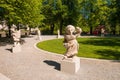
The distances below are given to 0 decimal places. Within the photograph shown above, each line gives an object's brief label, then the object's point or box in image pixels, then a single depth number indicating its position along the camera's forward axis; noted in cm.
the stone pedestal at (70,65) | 523
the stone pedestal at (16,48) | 841
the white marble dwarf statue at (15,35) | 850
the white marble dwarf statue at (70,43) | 524
